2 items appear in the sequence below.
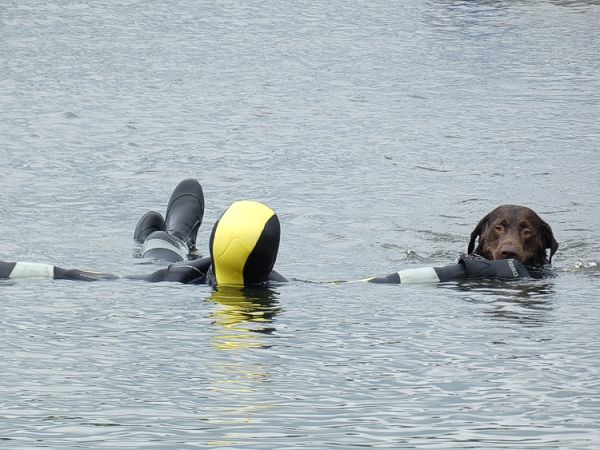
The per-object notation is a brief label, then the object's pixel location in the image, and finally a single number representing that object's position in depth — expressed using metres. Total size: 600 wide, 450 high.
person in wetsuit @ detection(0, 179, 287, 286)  16.25
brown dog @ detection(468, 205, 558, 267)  19.08
